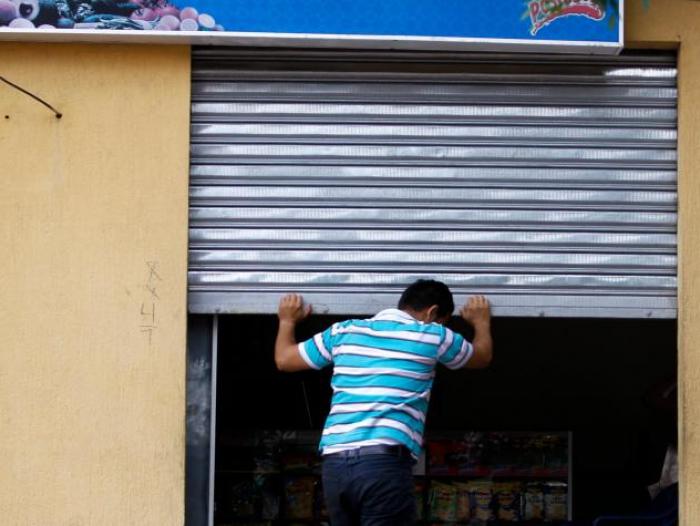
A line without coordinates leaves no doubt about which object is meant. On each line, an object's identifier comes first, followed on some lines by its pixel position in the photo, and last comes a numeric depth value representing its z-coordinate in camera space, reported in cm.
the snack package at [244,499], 757
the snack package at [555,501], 775
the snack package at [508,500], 773
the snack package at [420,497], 765
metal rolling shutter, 591
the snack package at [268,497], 764
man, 516
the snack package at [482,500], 770
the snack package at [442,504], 766
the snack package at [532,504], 775
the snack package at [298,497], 768
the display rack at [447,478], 765
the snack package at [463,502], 769
